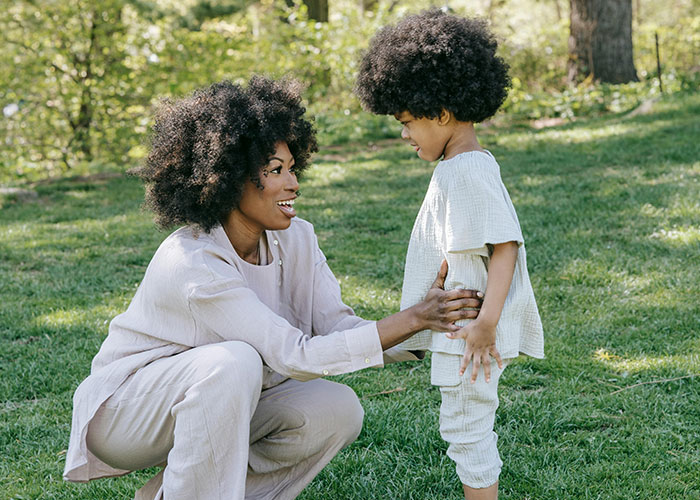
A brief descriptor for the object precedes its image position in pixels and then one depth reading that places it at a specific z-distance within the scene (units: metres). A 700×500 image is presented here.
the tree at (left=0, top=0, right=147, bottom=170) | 11.41
